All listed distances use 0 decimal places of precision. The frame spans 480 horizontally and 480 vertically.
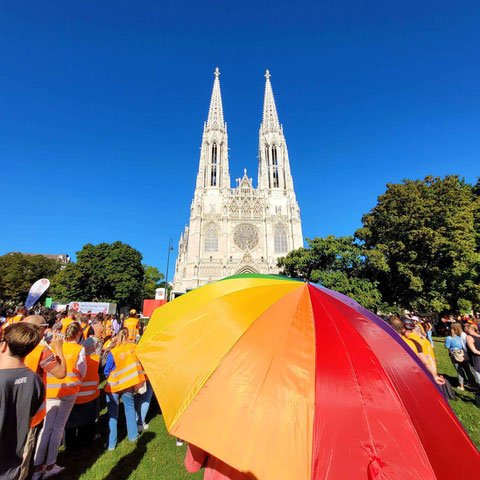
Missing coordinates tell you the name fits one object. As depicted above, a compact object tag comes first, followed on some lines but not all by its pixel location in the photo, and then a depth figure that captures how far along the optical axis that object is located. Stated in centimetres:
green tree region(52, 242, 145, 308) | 3045
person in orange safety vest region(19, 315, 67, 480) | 252
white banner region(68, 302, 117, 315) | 2102
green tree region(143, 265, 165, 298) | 4409
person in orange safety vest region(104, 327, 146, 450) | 391
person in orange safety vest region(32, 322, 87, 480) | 318
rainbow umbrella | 141
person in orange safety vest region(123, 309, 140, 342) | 669
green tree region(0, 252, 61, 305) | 3575
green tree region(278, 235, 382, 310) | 1720
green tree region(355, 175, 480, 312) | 1502
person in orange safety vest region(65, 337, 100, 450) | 371
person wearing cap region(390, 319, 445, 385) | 398
